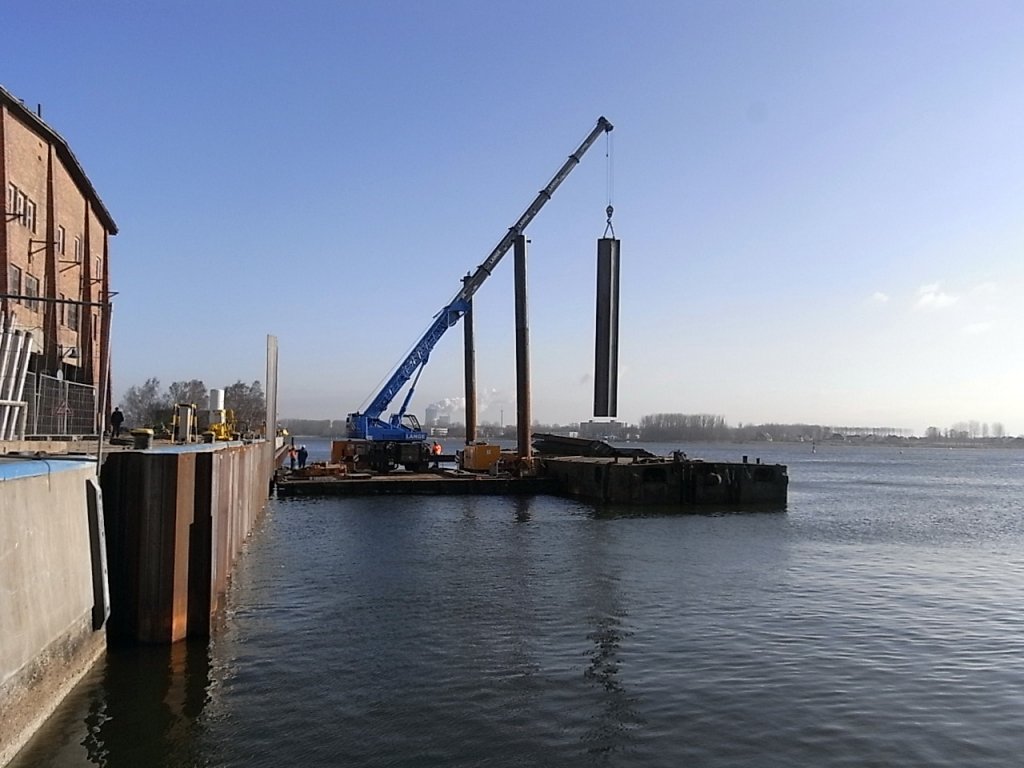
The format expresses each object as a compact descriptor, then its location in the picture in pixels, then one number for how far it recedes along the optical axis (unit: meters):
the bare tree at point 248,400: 98.19
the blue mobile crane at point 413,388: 51.06
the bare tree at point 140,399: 111.30
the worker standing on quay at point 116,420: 28.18
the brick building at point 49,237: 29.88
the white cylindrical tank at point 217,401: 35.69
